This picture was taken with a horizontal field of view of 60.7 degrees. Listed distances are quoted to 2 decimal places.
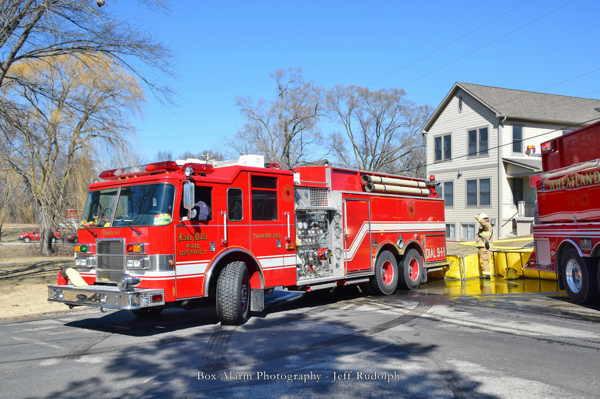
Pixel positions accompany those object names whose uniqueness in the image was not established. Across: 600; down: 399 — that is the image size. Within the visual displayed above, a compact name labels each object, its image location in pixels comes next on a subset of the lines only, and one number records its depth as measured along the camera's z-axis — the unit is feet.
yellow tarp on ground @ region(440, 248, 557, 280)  46.47
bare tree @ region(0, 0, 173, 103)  34.73
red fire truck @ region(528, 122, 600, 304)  31.60
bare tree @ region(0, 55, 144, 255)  49.67
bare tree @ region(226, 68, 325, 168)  131.23
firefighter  46.80
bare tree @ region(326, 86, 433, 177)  151.33
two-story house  91.56
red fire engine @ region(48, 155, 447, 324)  24.44
